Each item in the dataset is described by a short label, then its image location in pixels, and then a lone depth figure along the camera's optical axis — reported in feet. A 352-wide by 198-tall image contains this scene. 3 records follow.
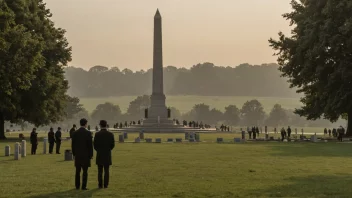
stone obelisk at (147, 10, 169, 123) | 274.57
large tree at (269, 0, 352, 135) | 165.37
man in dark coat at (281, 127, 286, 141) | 181.45
